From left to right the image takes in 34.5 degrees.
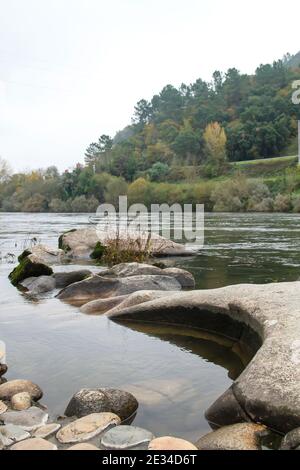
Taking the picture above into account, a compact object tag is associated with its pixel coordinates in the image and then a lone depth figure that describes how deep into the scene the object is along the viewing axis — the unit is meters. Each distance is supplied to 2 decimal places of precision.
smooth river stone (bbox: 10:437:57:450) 3.75
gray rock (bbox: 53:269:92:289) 11.94
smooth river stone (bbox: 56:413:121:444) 3.98
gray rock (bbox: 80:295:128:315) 8.99
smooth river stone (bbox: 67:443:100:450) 3.71
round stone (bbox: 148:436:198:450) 3.66
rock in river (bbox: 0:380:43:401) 4.95
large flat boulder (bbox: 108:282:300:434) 4.17
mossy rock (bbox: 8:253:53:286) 12.48
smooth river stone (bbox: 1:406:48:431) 4.29
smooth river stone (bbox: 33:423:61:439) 4.08
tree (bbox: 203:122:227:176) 113.06
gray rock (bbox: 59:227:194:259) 15.88
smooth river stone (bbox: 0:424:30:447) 3.90
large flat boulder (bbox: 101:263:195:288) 11.30
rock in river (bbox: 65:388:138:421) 4.55
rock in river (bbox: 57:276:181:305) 10.19
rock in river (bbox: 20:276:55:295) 11.31
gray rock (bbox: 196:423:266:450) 3.80
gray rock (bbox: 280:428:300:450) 3.70
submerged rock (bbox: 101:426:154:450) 3.85
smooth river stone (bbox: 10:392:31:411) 4.68
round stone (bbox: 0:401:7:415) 4.61
